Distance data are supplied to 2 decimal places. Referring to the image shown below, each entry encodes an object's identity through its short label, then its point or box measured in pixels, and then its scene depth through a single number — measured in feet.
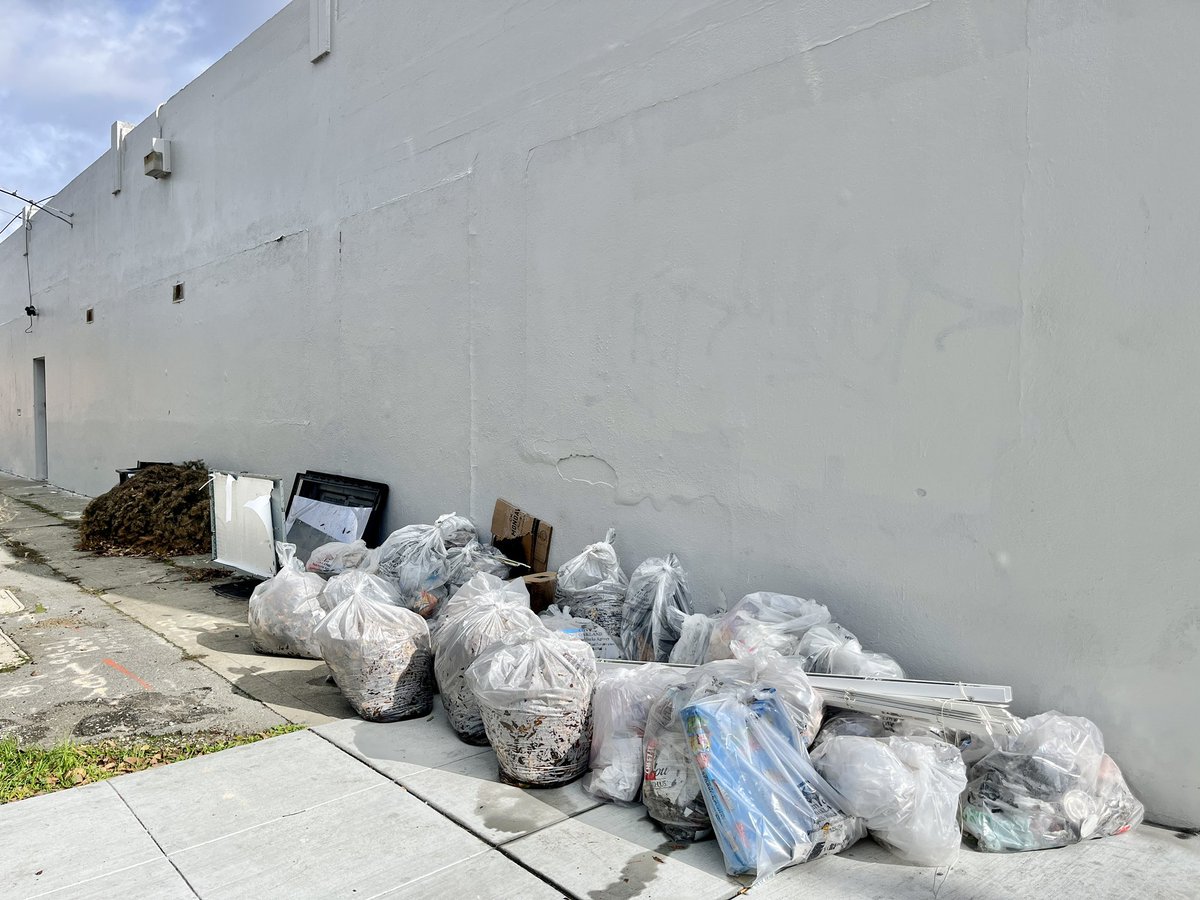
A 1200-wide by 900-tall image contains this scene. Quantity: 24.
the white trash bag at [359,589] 13.61
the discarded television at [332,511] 22.07
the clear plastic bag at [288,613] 15.87
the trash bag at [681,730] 9.18
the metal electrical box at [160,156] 33.83
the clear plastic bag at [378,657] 12.60
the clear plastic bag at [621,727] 10.05
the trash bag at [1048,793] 8.98
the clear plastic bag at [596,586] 14.23
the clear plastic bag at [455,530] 17.93
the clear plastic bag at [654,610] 13.28
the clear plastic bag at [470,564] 16.81
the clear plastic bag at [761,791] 8.45
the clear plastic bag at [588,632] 13.14
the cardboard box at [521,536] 17.57
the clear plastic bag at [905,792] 8.55
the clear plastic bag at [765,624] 11.34
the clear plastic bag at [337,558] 18.54
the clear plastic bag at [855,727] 9.73
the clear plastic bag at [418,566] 16.39
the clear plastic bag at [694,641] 12.35
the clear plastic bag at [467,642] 11.89
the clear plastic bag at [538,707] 10.25
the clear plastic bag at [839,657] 10.61
